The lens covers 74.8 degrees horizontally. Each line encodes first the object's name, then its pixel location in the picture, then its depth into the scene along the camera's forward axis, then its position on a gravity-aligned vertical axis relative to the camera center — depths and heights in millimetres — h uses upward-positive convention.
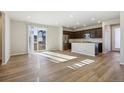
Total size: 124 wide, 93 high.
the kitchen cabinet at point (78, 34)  9065 +1157
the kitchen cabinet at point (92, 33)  7884 +1088
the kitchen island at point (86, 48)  5402 -309
